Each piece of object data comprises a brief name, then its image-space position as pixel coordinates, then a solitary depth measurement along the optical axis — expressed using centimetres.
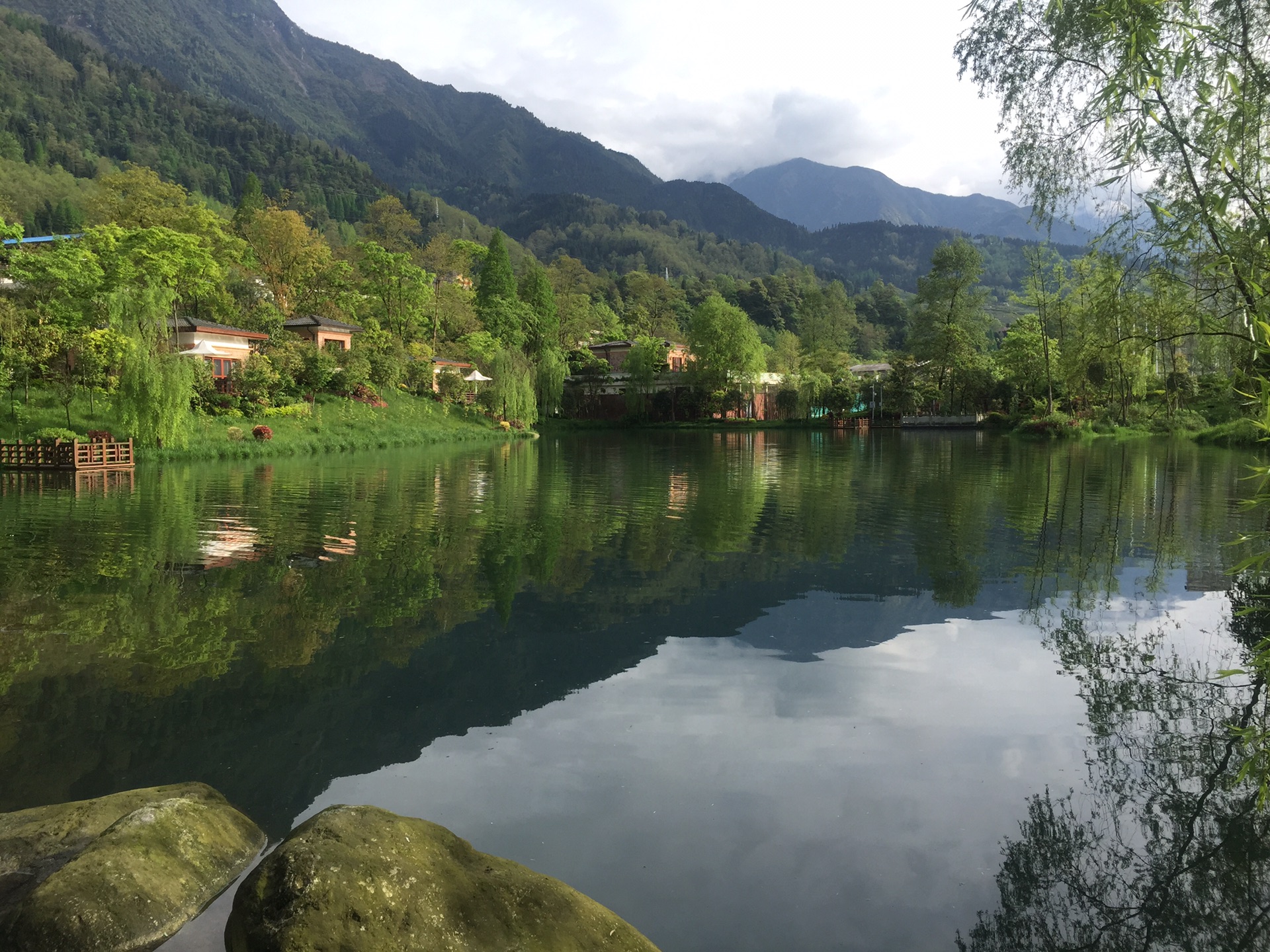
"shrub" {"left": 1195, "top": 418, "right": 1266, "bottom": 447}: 3053
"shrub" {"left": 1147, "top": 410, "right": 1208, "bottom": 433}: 4209
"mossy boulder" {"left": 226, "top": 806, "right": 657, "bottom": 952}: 312
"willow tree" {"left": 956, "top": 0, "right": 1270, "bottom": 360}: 512
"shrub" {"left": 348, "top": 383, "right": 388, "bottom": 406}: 4172
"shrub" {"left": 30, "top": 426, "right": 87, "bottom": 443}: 2550
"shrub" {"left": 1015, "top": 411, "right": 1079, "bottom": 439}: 4612
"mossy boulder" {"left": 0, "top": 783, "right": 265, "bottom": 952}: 336
